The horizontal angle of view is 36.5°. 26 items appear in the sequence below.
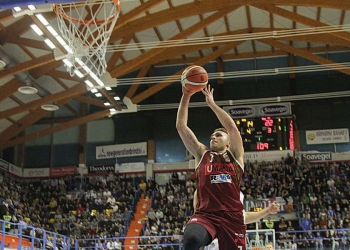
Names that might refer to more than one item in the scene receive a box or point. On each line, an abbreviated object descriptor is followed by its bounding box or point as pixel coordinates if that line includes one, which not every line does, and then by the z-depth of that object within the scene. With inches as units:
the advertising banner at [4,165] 1315.2
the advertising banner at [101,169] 1343.5
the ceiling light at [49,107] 1110.9
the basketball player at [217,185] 189.6
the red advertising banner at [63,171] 1368.1
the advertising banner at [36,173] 1386.6
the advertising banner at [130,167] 1327.5
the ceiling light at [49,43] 798.8
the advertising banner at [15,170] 1354.2
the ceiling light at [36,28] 766.5
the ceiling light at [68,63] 778.2
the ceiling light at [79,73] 839.0
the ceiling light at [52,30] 746.0
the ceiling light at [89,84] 944.3
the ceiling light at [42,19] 722.1
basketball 212.4
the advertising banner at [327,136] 1240.3
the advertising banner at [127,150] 1338.6
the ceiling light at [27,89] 988.6
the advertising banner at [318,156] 1240.8
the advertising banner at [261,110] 1233.4
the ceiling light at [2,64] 862.3
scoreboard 1153.4
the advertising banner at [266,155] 1183.6
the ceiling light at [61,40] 771.5
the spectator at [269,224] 934.9
